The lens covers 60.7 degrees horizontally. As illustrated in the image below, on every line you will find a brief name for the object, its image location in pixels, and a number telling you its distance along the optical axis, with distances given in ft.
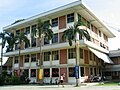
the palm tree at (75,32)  47.65
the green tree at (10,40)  67.09
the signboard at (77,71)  45.98
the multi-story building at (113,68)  67.88
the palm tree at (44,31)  55.39
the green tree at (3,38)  71.38
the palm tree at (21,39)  65.76
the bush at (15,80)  57.50
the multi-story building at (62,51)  56.18
